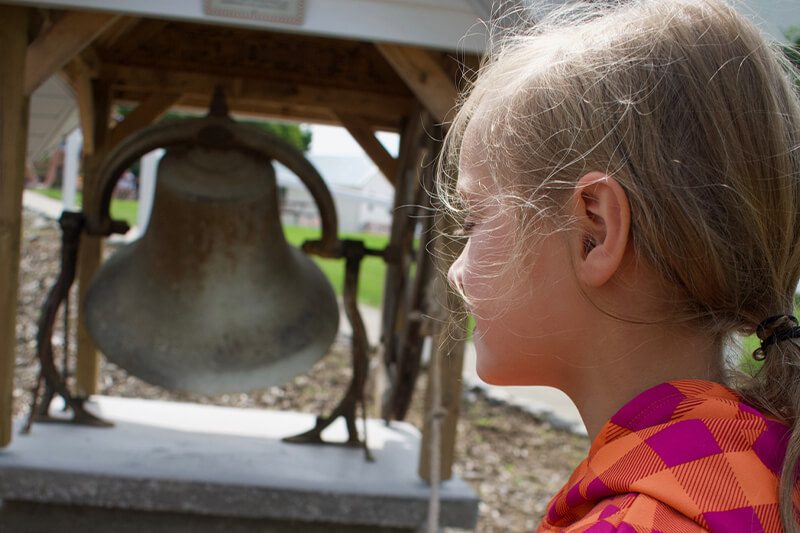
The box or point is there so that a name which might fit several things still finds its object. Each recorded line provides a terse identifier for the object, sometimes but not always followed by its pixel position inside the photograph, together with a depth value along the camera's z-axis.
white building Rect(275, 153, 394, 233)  19.44
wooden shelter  2.45
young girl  0.71
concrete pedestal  2.87
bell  2.64
